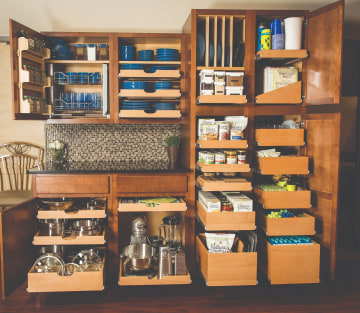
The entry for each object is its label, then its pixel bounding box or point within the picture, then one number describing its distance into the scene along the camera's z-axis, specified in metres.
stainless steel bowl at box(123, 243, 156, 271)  2.52
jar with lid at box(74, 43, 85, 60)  3.11
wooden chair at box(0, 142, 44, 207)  3.36
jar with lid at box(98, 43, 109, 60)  3.09
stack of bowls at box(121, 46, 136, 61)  3.05
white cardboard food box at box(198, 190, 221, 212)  2.47
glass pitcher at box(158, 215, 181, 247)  2.94
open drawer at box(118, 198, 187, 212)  2.65
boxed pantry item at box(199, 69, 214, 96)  2.64
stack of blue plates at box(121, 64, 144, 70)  3.03
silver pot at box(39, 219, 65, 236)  2.65
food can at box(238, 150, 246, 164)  2.58
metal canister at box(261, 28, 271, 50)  2.73
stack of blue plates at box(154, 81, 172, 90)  3.01
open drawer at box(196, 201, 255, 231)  2.46
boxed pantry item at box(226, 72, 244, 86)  2.66
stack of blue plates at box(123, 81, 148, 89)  3.00
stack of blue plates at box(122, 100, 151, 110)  3.01
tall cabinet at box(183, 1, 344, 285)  2.51
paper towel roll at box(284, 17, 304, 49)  2.67
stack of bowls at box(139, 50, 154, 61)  3.08
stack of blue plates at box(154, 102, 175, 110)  3.05
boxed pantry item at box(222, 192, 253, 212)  2.50
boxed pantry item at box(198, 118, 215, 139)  2.69
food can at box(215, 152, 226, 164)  2.56
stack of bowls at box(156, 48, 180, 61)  3.05
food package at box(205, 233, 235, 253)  2.48
